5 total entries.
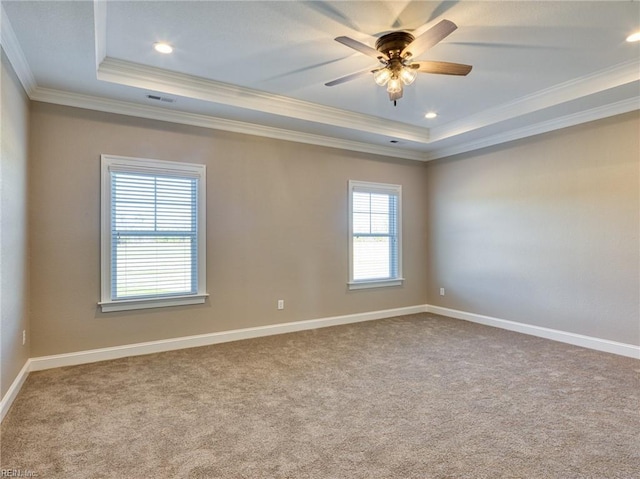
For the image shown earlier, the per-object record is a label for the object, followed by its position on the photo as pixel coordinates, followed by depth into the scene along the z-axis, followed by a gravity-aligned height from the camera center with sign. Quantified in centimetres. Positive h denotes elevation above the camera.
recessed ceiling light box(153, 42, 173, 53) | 302 +161
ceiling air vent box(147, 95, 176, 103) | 369 +144
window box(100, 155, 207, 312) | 380 +6
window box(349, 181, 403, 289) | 547 +7
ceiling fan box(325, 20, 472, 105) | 258 +135
